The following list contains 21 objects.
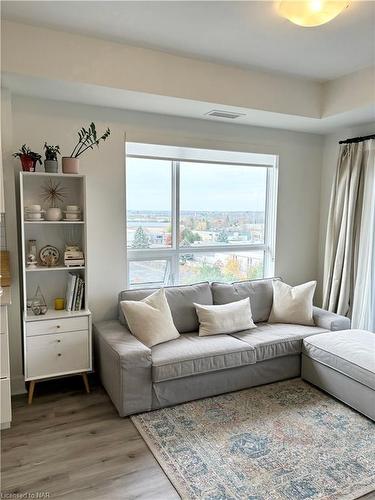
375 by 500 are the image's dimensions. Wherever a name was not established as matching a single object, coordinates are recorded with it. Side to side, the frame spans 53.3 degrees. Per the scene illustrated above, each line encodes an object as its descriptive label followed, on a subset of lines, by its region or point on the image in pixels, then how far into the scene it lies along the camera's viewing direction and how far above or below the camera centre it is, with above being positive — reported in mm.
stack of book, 3061 -663
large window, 3725 -4
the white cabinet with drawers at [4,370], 2449 -1042
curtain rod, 3796 +801
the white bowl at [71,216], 3041 -25
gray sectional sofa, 2701 -1089
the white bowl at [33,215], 2891 -24
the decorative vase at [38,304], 2939 -741
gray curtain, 3823 -233
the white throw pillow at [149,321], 3006 -877
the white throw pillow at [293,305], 3654 -883
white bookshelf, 2830 -715
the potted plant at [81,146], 2965 +579
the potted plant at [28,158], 2812 +407
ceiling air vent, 3385 +932
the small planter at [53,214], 2949 -11
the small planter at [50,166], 2889 +360
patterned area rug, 2021 -1461
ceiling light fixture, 1962 +1096
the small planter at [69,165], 2953 +378
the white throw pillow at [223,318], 3316 -935
